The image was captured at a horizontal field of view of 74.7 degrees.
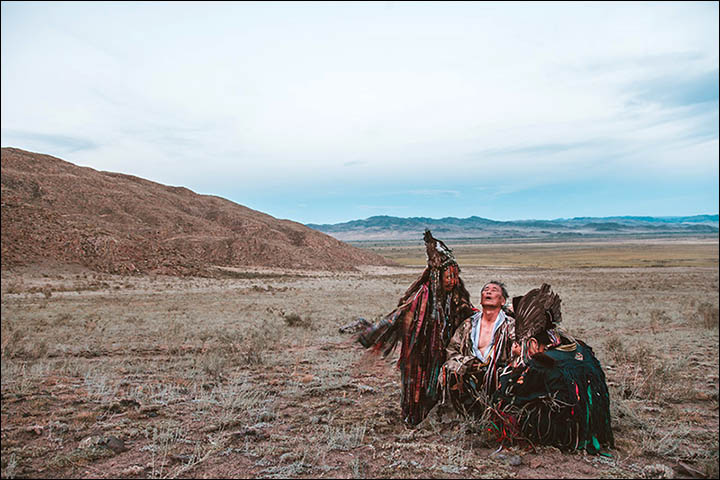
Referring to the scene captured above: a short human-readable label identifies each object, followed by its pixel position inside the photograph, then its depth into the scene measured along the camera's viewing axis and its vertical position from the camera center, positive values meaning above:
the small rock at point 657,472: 3.36 -1.65
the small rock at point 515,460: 3.52 -1.64
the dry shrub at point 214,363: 6.90 -1.87
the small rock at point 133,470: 3.51 -1.69
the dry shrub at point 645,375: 5.89 -1.91
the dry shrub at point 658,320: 11.98 -2.17
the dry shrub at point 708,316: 12.02 -1.99
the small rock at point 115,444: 3.96 -1.70
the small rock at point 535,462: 3.51 -1.65
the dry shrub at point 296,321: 12.50 -2.10
